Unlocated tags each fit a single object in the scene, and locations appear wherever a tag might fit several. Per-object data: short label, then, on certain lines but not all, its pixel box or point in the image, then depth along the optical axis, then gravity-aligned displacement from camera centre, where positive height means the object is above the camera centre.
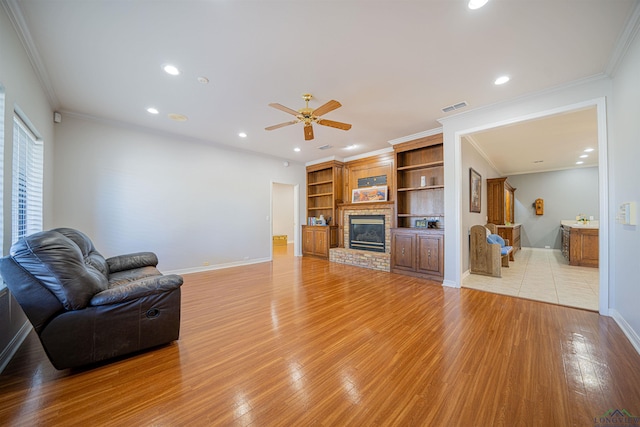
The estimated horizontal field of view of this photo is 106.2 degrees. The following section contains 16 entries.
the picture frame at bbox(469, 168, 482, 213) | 4.89 +0.51
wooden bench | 4.59 -0.78
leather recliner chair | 1.69 -0.70
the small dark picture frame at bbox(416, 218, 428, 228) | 5.15 -0.19
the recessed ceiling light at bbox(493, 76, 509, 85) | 2.89 +1.65
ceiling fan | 2.92 +1.32
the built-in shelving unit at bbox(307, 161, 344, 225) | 6.80 +0.75
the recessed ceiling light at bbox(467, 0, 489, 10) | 1.87 +1.66
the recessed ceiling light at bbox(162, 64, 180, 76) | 2.70 +1.66
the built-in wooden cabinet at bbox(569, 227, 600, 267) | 5.36 -0.73
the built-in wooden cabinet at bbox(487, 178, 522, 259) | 6.79 +0.17
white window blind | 2.55 +0.40
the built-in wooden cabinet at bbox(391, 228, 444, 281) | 4.42 -0.75
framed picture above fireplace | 6.02 +0.53
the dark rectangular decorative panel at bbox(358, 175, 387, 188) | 6.11 +0.89
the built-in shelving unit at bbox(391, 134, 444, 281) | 4.54 +0.14
